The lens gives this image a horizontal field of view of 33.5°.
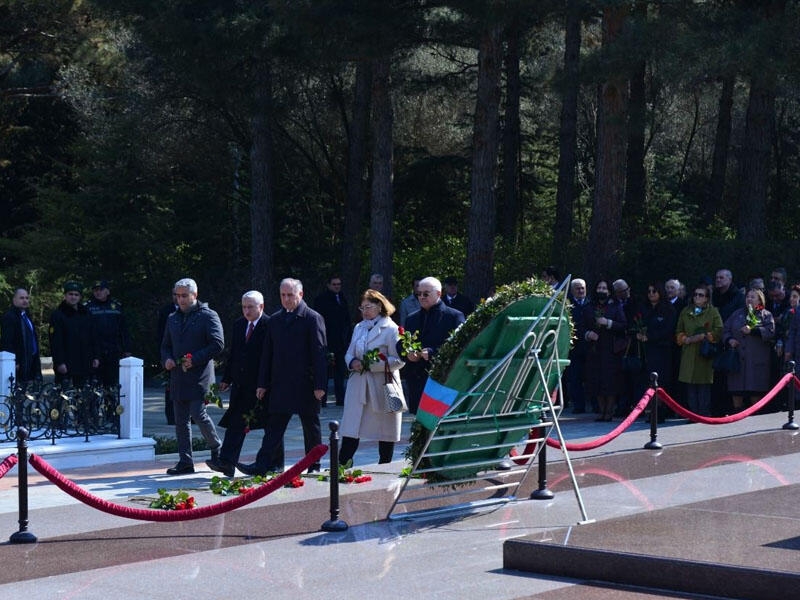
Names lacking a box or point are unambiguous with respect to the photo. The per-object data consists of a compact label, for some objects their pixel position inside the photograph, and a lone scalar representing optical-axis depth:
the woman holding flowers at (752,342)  16.94
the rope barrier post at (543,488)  10.81
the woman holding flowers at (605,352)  17.73
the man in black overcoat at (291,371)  12.04
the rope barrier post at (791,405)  15.65
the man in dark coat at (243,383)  12.31
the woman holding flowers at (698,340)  17.02
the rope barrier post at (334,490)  9.45
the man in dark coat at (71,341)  17.41
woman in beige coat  12.15
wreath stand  9.73
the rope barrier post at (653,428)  13.74
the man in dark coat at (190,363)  12.98
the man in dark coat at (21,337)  16.61
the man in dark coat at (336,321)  20.50
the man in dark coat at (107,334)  18.03
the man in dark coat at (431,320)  12.45
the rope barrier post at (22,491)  9.19
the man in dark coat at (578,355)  18.27
